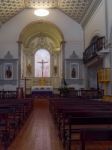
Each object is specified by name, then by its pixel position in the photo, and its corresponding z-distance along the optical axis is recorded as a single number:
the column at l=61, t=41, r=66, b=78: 12.82
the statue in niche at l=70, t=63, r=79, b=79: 12.79
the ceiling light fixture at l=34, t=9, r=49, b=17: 11.53
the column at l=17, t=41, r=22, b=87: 12.75
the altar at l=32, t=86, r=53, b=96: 12.32
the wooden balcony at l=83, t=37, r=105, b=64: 9.00
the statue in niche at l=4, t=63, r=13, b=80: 12.75
